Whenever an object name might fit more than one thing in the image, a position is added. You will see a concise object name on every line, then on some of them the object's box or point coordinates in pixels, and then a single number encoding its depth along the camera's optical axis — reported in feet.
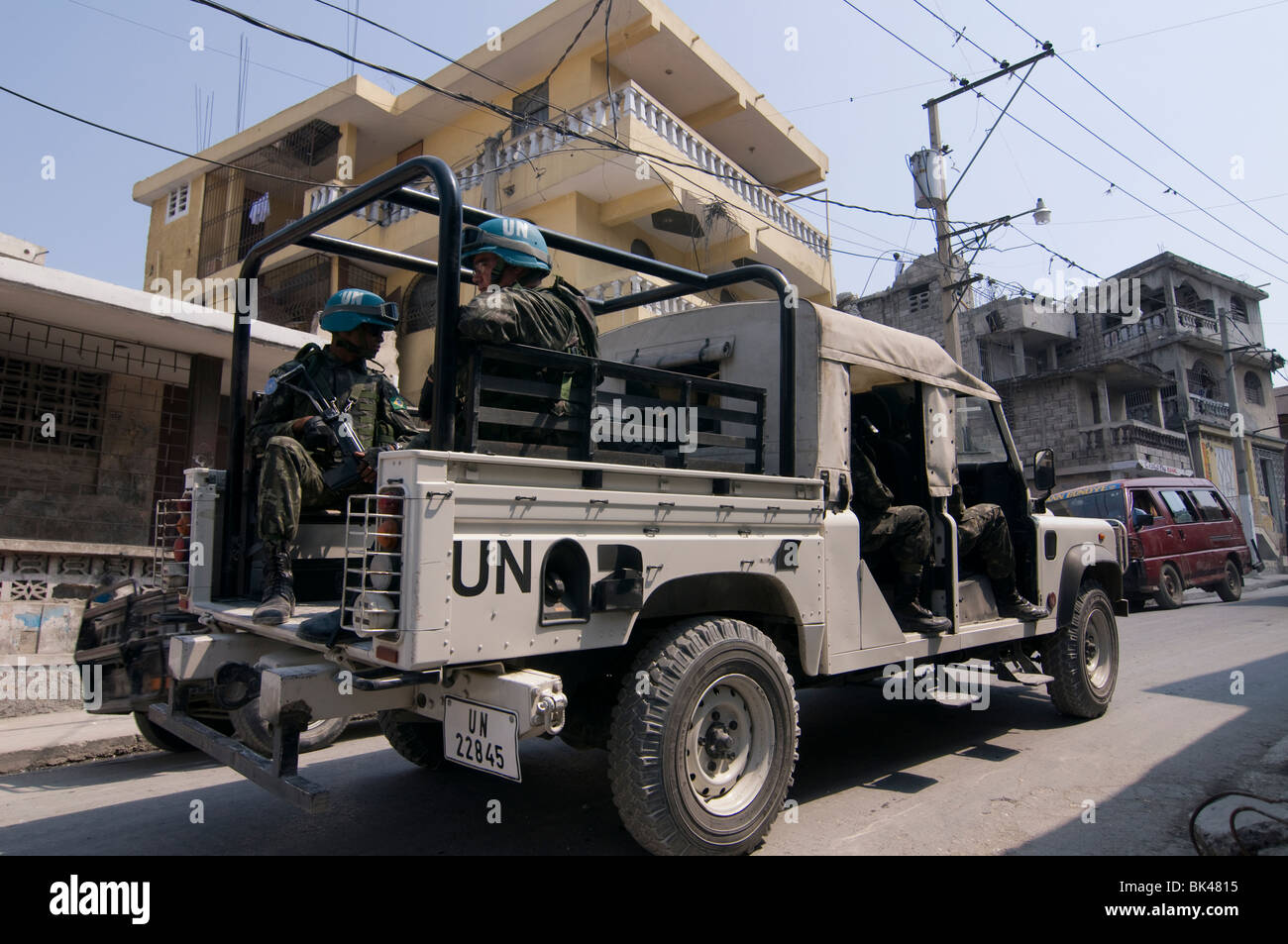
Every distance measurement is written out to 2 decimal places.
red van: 41.75
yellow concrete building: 41.98
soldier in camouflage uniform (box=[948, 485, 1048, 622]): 15.88
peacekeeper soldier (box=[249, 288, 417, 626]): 10.50
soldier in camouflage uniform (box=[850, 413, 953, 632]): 13.80
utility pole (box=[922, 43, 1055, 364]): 45.70
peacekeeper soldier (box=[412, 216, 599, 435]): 9.98
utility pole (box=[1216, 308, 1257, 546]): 73.36
